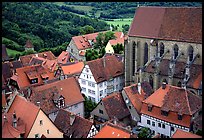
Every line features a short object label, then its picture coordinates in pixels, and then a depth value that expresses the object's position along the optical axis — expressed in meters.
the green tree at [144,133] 42.72
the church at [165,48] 51.62
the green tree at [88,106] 54.54
